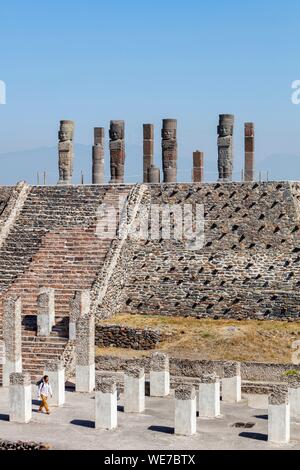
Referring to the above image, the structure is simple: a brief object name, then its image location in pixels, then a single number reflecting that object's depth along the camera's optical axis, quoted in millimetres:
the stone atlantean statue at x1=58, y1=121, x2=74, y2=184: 49906
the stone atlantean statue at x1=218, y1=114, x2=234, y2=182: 46969
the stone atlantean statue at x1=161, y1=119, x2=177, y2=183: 48156
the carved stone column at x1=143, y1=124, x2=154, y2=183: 49875
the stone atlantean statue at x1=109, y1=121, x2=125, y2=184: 49531
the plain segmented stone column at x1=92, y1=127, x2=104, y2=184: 52719
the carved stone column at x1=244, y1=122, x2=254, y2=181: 47812
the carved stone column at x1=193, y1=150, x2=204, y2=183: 48375
